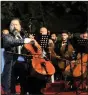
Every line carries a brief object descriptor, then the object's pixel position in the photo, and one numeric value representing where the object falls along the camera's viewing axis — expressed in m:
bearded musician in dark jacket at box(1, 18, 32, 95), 6.79
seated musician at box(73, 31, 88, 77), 7.67
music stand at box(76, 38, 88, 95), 7.38
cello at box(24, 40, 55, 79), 7.18
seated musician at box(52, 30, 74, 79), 8.27
